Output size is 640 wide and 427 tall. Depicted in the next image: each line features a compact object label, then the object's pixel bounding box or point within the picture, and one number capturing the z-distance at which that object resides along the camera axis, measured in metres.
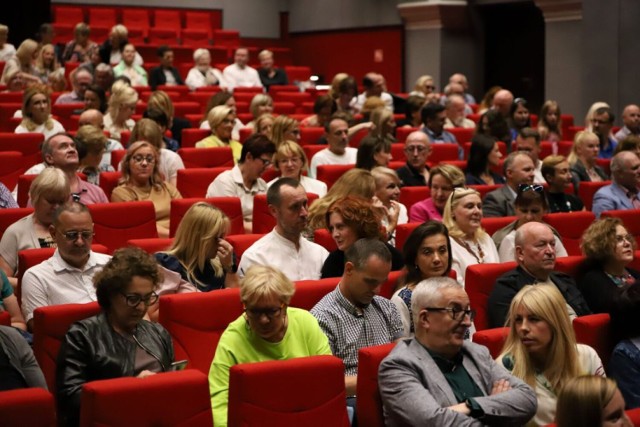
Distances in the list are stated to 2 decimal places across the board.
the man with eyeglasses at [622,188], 5.53
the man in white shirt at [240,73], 10.58
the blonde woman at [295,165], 5.44
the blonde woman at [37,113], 6.52
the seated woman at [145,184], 4.98
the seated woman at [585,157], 6.38
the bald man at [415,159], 5.84
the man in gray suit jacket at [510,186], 5.25
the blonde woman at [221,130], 6.55
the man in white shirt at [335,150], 6.33
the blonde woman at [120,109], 6.80
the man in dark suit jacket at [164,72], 9.98
